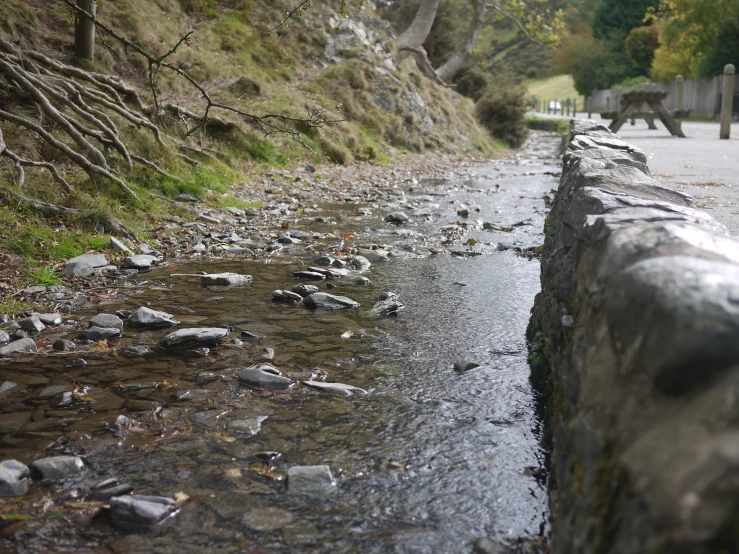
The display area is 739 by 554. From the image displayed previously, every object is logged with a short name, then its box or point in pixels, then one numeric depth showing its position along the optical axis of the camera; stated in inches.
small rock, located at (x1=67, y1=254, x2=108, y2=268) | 217.8
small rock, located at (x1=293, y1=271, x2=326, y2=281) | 226.7
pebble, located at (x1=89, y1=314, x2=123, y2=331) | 165.3
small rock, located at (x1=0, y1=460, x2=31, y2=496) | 96.0
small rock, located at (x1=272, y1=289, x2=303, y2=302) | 197.6
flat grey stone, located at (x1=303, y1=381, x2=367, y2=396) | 135.2
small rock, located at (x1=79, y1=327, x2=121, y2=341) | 159.3
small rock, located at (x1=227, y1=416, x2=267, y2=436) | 118.2
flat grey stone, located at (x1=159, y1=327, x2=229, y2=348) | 156.2
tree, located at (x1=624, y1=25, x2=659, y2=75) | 1956.2
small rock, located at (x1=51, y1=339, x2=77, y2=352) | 152.1
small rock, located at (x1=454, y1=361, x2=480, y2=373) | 148.6
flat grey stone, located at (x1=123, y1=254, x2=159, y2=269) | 230.2
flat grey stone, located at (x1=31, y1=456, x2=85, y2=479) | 100.8
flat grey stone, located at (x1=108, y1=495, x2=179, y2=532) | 89.8
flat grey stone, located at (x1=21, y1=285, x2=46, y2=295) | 192.4
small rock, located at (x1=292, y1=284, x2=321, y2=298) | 203.6
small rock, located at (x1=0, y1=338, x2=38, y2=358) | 148.5
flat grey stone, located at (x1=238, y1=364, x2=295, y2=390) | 136.9
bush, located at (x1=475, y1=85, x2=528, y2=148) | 976.3
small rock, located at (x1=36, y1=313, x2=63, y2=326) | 169.5
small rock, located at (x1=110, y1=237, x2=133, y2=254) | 241.3
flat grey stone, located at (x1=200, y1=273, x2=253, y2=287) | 212.7
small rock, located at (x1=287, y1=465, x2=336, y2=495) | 100.1
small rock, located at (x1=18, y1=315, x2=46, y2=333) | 164.6
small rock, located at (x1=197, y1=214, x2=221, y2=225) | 312.0
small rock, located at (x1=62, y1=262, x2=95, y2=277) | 211.6
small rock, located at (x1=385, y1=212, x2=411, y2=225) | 346.0
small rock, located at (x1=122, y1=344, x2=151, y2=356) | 151.3
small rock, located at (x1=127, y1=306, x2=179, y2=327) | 169.3
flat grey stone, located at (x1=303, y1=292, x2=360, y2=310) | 193.2
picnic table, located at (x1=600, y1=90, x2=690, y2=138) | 721.0
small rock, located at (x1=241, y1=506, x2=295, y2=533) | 91.2
